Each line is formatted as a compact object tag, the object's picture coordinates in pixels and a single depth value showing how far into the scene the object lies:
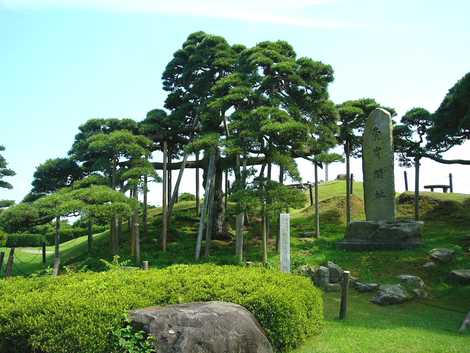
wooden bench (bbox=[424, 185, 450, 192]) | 34.56
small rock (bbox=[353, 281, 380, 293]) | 15.62
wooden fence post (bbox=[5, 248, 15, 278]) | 17.75
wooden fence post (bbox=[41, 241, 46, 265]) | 27.23
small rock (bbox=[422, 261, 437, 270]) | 17.19
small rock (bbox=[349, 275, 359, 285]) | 16.45
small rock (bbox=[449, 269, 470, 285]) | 15.51
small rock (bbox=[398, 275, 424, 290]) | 15.31
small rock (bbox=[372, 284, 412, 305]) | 14.21
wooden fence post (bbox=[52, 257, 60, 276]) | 17.20
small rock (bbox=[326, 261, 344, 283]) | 16.62
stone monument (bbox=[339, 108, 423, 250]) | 19.72
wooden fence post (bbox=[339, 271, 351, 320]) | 11.82
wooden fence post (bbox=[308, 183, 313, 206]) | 33.02
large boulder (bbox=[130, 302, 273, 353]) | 7.25
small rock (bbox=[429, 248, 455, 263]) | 17.66
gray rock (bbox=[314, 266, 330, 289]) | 16.15
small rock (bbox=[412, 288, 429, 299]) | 14.77
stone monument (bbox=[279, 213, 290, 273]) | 11.95
